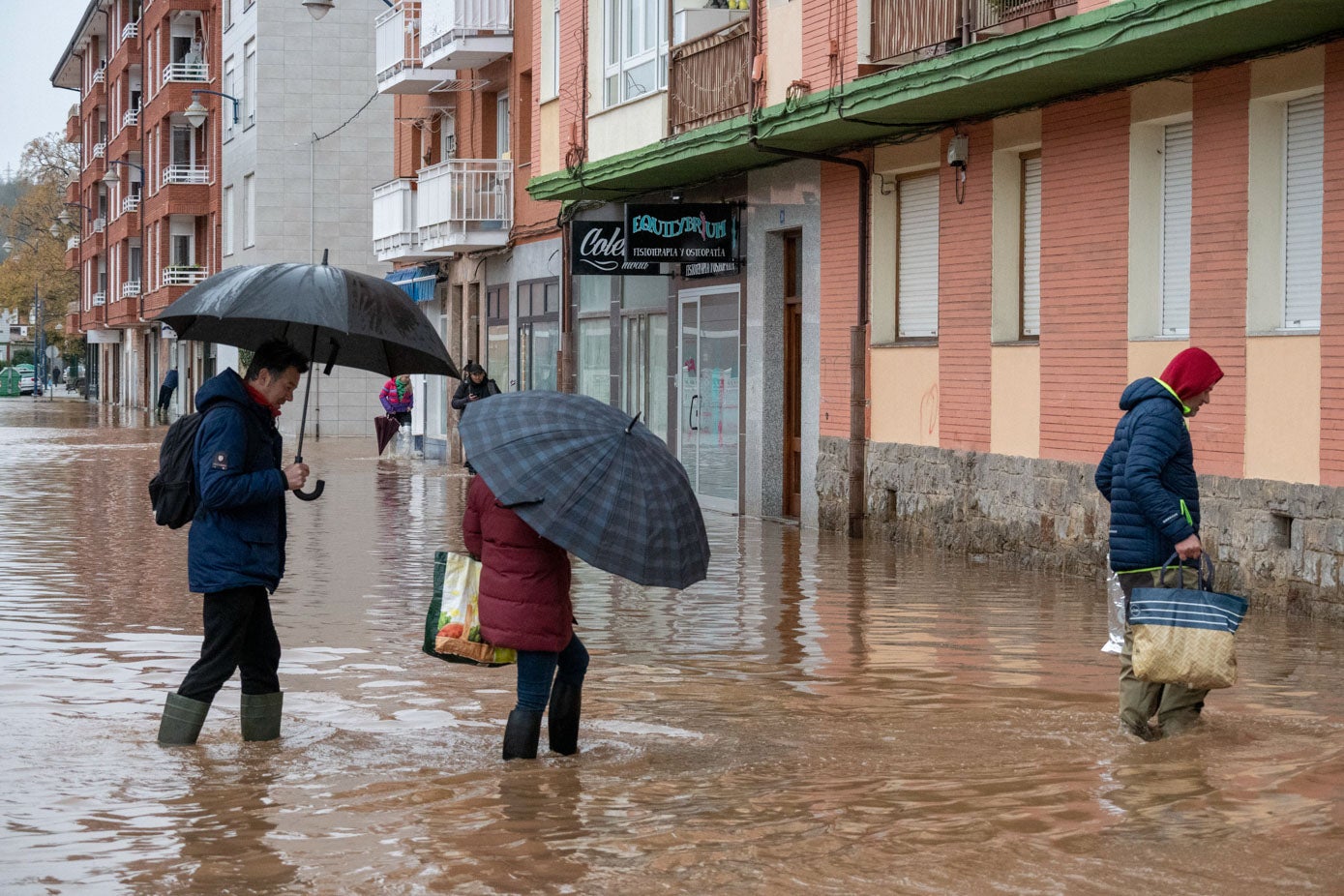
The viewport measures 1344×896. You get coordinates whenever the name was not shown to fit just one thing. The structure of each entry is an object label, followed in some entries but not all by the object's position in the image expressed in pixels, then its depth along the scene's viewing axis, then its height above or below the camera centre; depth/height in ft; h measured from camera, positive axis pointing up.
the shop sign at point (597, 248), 80.23 +5.91
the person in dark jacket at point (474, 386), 78.65 +0.23
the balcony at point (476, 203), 105.81 +10.23
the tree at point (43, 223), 341.00 +29.80
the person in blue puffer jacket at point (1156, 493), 26.99 -1.38
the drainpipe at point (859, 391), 64.69 +0.05
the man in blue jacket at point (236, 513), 24.73 -1.56
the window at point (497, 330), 109.19 +3.49
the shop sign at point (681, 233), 75.36 +6.12
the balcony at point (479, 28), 104.37 +19.34
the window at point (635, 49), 78.64 +14.16
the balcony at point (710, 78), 69.72 +11.60
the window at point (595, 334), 91.40 +2.73
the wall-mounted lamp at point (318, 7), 115.85 +22.92
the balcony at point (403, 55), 116.37 +20.37
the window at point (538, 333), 99.60 +3.04
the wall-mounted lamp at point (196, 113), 179.83 +25.56
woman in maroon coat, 24.13 -2.42
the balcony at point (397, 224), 118.32 +10.36
